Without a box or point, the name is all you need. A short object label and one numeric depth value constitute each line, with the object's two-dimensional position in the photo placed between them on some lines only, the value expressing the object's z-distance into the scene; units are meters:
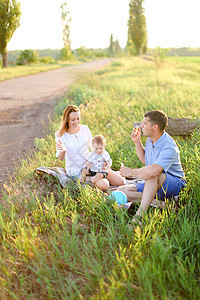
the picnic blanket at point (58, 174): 3.85
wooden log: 4.73
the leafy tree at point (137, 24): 41.64
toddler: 3.74
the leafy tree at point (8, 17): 24.02
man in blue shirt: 2.89
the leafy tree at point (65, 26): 57.41
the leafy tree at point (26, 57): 35.16
